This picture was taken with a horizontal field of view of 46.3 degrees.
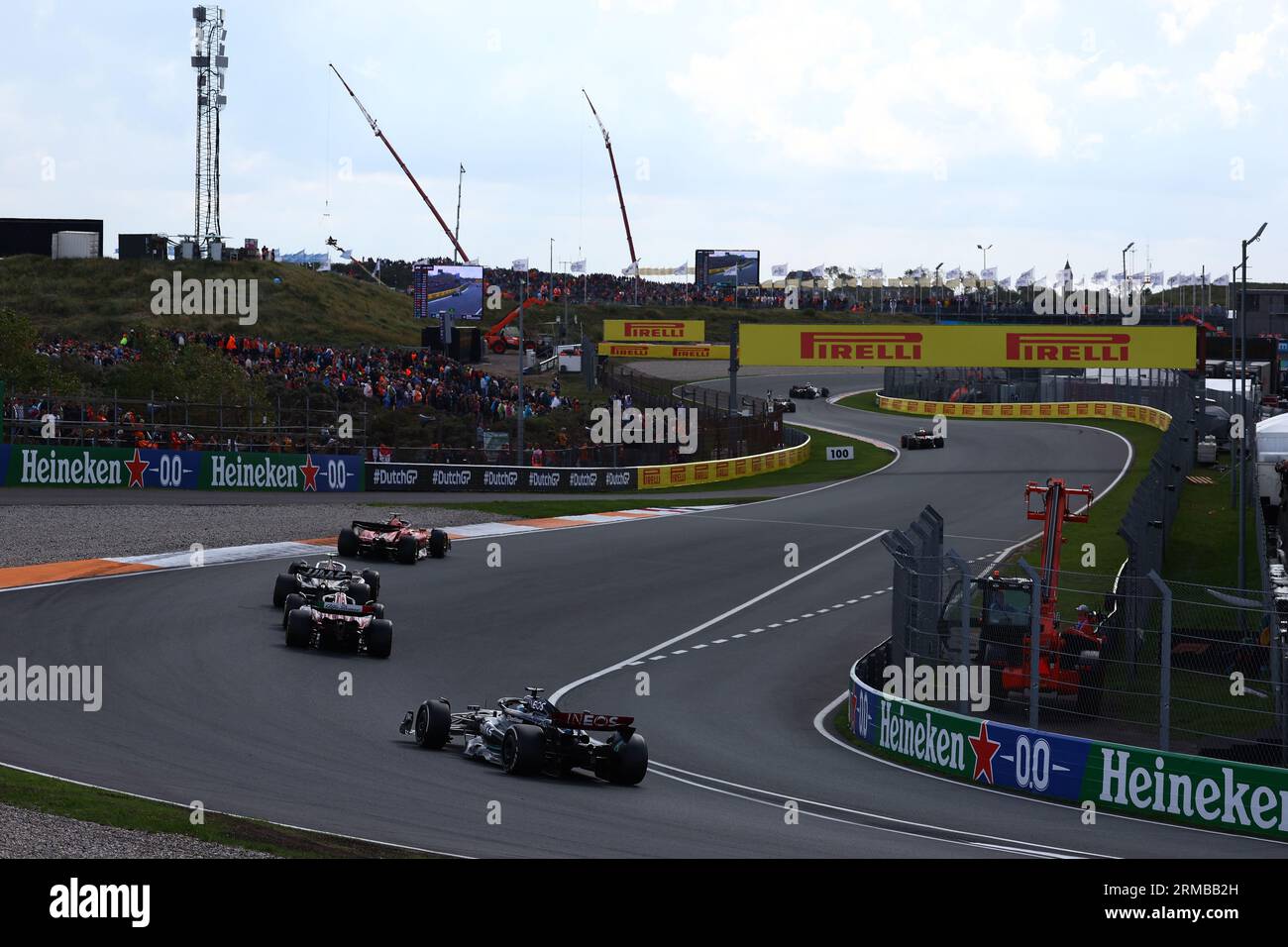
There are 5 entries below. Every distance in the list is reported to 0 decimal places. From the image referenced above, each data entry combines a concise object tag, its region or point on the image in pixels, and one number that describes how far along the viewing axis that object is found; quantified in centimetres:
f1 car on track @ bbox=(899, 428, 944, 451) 6175
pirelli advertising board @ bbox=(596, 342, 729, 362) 7531
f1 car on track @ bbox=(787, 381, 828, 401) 8906
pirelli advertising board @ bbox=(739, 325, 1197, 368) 5469
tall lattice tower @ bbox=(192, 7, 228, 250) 8006
